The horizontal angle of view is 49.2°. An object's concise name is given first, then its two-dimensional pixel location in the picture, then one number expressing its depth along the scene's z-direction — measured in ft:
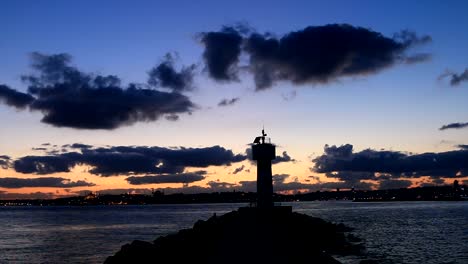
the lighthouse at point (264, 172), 114.11
